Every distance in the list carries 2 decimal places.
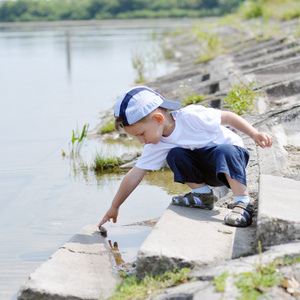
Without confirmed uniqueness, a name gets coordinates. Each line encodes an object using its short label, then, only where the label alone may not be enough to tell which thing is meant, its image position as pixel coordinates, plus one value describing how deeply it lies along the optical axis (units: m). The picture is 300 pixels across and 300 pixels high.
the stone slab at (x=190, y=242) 2.45
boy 2.99
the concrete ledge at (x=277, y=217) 2.48
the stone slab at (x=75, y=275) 2.45
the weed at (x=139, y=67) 11.69
